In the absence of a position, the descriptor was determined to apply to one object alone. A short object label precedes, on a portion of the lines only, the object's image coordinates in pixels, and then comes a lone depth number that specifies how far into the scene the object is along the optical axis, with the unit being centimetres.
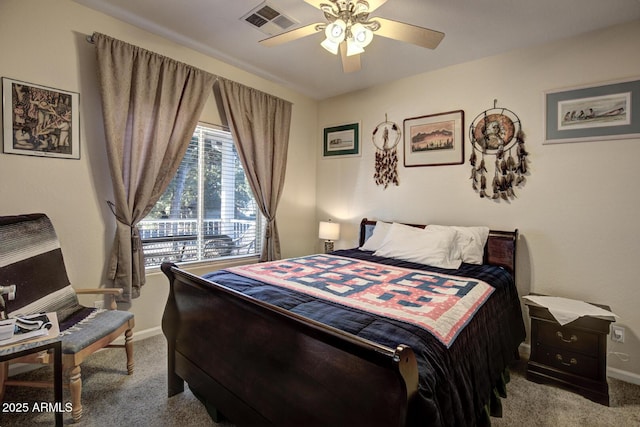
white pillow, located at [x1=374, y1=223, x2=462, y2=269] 260
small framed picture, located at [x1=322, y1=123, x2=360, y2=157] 385
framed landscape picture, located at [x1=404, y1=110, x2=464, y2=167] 309
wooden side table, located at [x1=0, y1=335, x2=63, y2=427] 128
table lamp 377
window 288
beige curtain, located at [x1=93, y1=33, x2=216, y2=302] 235
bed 99
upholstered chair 167
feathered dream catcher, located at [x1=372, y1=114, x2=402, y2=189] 352
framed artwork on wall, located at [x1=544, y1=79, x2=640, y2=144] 229
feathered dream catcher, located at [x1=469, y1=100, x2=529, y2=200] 276
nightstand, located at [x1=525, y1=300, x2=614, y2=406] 198
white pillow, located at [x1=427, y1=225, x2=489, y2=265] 266
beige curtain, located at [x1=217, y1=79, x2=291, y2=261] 320
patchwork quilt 145
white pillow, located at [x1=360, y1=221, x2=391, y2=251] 325
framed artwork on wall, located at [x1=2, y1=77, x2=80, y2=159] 202
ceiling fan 184
